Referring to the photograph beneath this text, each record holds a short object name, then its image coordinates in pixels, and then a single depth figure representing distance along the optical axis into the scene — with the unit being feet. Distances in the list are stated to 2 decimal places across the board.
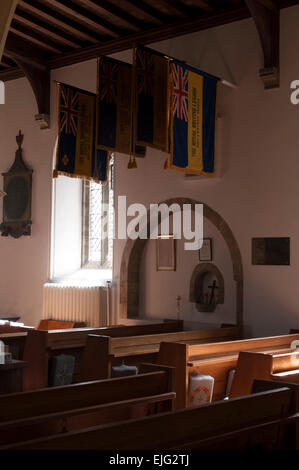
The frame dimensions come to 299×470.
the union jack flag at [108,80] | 23.99
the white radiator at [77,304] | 29.73
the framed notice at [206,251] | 27.07
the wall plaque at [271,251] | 24.49
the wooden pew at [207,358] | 18.15
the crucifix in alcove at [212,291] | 26.66
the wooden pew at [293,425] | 10.56
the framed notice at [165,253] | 28.25
